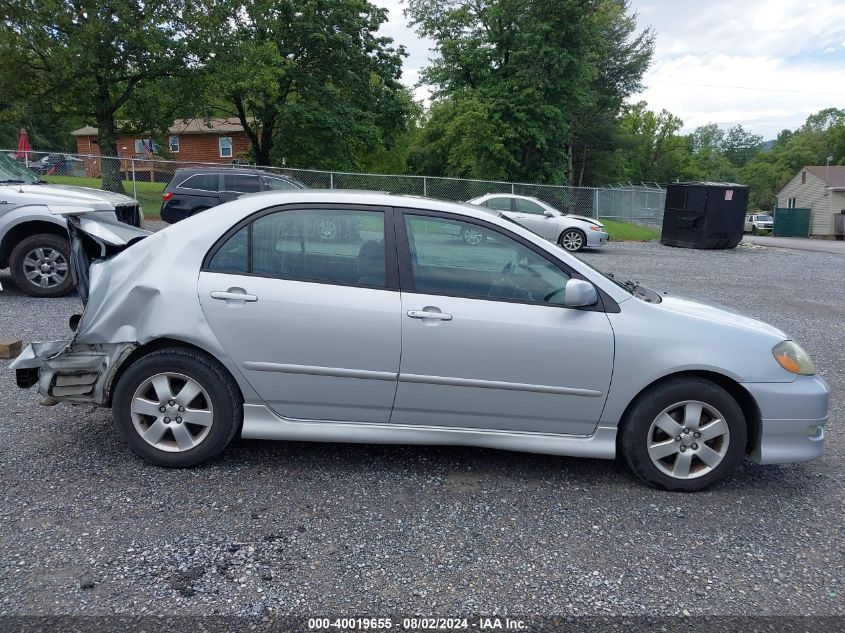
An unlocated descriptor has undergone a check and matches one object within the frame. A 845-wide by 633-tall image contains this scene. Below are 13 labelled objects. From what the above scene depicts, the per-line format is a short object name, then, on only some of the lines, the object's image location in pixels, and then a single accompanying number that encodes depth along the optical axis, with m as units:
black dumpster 19.98
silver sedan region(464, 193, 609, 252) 17.22
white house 52.19
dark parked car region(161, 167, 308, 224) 14.98
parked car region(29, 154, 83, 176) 17.36
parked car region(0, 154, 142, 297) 7.73
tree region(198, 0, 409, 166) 25.53
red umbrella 20.41
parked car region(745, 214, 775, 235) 50.09
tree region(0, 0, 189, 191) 21.88
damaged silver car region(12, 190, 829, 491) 3.48
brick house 42.09
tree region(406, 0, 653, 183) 28.72
